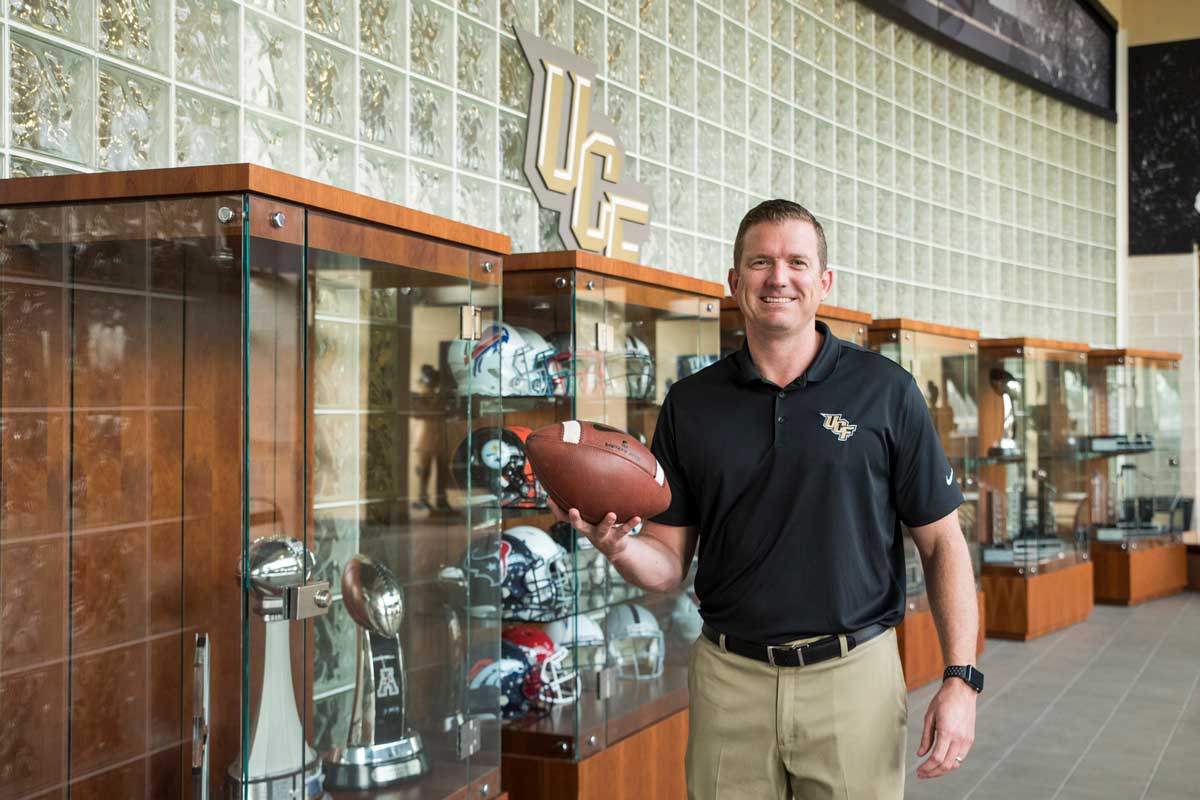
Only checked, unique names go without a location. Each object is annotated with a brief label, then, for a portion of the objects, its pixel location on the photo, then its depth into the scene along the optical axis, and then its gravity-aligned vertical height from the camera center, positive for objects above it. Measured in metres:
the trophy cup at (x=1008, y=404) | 6.41 +0.00
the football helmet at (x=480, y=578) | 2.53 -0.38
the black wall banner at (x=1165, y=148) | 9.20 +2.01
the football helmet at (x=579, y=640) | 3.09 -0.62
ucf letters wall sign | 3.77 +0.81
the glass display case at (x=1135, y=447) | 7.52 -0.29
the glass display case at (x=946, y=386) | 5.24 +0.08
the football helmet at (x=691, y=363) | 3.60 +0.13
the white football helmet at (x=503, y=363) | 2.51 +0.10
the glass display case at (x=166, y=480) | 1.85 -0.12
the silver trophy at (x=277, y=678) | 1.89 -0.45
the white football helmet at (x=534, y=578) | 3.07 -0.46
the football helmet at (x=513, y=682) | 3.04 -0.72
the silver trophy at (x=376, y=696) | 2.19 -0.57
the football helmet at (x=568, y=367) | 3.04 +0.10
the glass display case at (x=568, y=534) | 3.02 -0.34
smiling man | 1.93 -0.25
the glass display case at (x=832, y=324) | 4.10 +0.31
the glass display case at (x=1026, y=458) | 6.39 -0.31
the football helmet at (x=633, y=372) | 3.25 +0.09
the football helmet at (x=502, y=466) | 2.56 -0.14
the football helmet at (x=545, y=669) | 3.08 -0.69
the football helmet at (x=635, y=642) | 3.25 -0.68
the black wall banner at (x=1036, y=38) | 6.66 +2.35
